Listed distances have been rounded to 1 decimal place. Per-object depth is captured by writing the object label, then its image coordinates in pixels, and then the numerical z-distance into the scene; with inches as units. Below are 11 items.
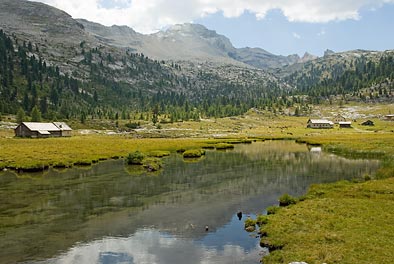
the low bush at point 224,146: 5122.0
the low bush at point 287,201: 1894.9
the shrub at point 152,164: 3174.2
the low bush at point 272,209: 1747.7
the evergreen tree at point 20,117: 7763.8
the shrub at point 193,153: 4126.5
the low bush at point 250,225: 1562.5
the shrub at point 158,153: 4099.4
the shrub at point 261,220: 1592.0
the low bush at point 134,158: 3508.9
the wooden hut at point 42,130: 6161.4
